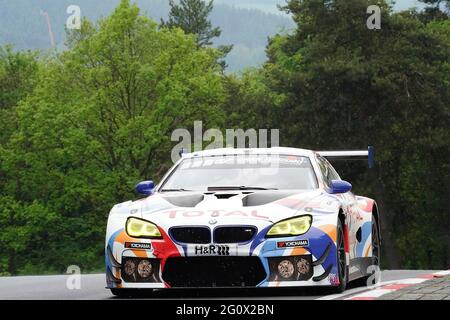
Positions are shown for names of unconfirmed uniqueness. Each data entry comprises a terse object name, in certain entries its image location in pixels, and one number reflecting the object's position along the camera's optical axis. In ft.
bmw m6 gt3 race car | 29.43
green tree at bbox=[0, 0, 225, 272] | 191.93
